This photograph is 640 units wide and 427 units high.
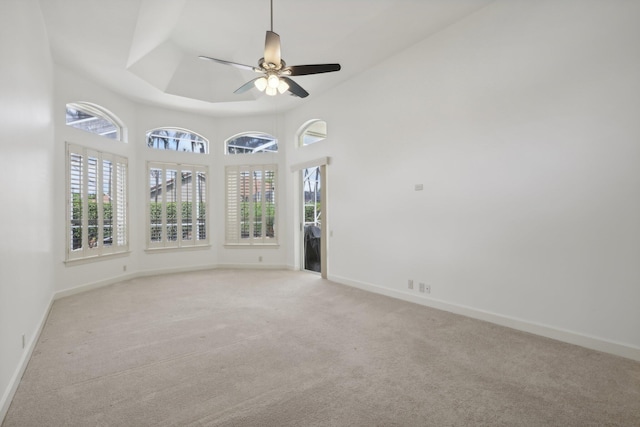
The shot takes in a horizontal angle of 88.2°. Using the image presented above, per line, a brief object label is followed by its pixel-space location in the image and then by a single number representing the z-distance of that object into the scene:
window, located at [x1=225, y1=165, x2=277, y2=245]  7.48
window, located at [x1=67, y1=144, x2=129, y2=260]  5.30
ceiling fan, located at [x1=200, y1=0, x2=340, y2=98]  3.06
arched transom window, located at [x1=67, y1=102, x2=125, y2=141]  5.45
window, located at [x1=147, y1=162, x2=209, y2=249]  6.87
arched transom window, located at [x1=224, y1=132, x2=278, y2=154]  7.68
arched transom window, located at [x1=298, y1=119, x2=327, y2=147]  6.84
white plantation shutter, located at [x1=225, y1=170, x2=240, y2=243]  7.53
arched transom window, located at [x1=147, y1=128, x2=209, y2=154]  6.94
